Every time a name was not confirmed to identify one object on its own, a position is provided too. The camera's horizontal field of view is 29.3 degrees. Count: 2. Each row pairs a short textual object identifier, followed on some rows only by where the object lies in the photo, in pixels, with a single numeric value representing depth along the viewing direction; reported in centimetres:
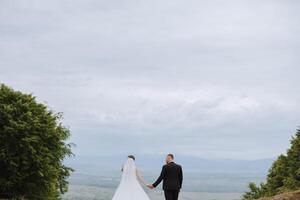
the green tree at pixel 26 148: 3369
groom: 2078
